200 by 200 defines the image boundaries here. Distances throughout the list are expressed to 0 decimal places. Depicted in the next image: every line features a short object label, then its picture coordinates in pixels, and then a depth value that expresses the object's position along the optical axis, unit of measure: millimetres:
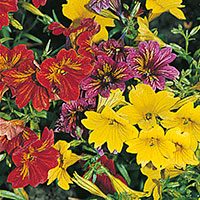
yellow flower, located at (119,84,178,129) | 707
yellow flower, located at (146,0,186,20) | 734
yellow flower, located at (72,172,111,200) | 740
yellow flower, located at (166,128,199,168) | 715
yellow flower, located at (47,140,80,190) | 742
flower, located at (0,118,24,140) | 716
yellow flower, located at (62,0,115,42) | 750
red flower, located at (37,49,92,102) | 691
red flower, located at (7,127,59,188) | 714
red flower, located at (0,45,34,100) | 717
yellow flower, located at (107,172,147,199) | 744
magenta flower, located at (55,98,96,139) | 741
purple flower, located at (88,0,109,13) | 722
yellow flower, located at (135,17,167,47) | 727
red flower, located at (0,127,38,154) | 726
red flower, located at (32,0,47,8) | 719
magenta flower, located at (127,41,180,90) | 716
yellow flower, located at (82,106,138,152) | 711
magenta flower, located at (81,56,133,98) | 710
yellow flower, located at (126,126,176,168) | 719
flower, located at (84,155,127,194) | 782
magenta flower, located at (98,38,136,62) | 731
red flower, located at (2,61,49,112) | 692
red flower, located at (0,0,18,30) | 705
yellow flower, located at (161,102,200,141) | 713
